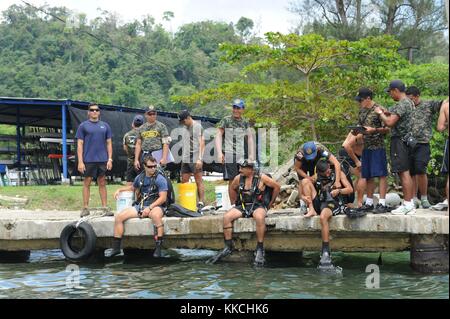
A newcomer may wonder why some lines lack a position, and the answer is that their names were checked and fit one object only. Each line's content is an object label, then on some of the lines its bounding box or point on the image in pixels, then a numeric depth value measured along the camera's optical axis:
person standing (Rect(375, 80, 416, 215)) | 8.96
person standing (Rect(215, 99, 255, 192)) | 10.78
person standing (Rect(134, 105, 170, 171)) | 11.15
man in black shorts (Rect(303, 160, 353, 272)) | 9.10
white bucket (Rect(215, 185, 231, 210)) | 11.42
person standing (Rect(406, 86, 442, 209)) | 9.27
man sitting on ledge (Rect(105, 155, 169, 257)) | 9.96
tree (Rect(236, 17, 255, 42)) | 60.38
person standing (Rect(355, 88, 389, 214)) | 9.43
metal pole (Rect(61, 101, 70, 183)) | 19.86
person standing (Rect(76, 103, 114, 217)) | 11.06
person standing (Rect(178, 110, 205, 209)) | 11.09
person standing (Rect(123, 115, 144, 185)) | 11.58
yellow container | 10.88
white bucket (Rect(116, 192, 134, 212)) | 10.55
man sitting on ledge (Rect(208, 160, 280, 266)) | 9.62
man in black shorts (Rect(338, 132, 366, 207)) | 10.12
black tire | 10.21
